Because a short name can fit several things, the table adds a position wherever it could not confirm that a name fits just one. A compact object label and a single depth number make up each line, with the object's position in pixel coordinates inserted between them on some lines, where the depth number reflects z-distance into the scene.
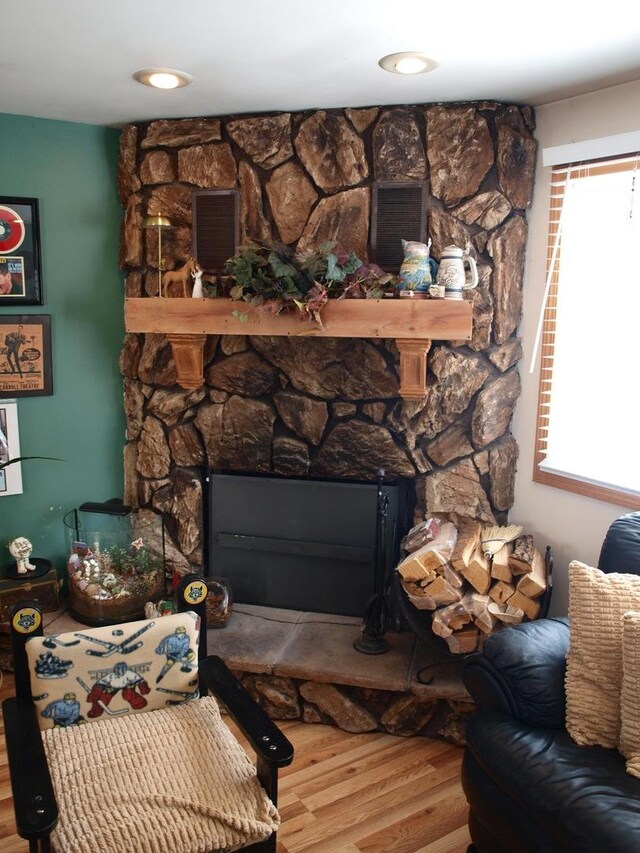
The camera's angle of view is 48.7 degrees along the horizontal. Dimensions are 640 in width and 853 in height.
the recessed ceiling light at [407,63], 2.19
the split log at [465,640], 2.57
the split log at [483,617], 2.53
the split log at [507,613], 2.54
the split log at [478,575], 2.60
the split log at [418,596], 2.58
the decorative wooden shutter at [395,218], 2.79
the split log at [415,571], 2.56
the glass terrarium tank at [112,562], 3.03
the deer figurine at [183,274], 2.97
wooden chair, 1.59
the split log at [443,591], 2.55
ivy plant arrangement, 2.63
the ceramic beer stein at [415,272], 2.67
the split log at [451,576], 2.57
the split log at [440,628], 2.55
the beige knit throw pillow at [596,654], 1.92
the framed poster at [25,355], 3.05
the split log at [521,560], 2.60
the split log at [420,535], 2.71
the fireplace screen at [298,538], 3.07
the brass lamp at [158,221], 2.85
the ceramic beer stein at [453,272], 2.66
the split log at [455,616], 2.54
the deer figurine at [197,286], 2.91
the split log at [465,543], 2.61
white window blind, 2.53
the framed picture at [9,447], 3.09
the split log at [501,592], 2.59
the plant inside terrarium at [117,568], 3.05
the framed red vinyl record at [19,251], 3.01
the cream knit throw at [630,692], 1.84
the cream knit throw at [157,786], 1.59
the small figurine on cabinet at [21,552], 3.05
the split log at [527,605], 2.57
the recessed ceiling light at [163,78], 2.38
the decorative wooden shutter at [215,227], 2.96
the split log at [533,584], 2.54
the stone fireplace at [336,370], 2.75
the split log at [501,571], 2.61
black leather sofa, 1.66
